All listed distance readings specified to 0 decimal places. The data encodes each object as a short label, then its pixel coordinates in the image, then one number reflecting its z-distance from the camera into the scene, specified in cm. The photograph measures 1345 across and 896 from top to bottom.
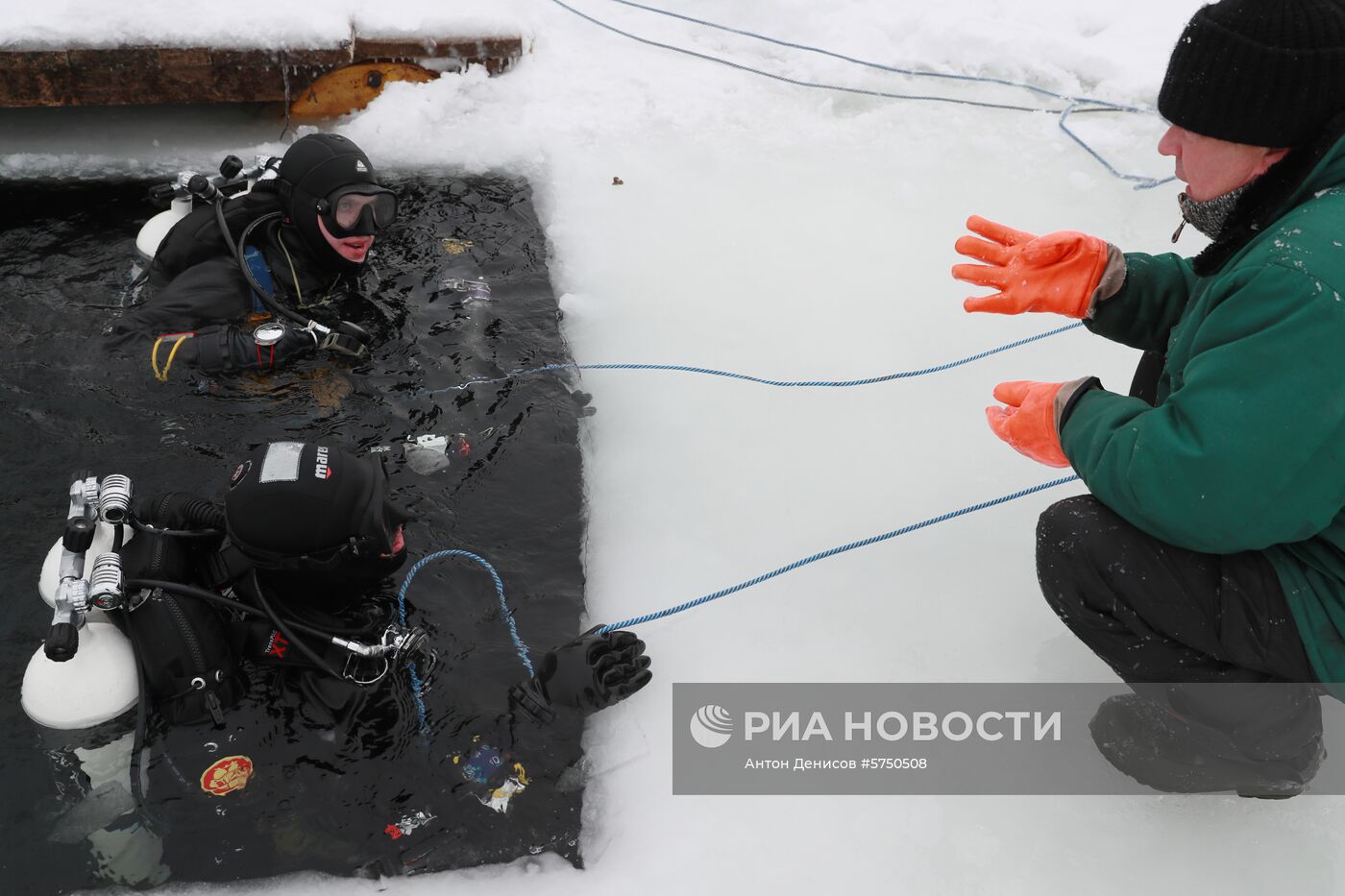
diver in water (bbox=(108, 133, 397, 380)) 326
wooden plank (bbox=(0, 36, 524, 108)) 406
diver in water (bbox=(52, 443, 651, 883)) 221
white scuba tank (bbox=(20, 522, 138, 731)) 205
